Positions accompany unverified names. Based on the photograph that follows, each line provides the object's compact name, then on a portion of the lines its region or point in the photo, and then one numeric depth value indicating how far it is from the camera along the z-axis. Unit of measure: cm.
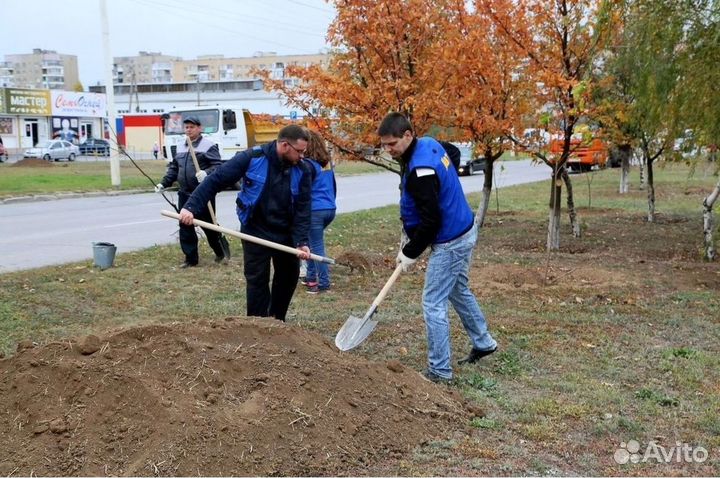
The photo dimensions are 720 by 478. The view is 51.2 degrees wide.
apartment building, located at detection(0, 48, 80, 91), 13188
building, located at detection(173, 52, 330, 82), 11525
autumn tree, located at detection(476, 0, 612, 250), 962
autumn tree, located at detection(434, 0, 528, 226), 957
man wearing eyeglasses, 559
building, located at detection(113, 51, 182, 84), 12462
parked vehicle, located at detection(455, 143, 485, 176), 3394
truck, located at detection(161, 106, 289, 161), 2520
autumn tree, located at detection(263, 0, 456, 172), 916
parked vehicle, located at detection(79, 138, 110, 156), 4952
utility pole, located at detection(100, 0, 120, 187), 2277
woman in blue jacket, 808
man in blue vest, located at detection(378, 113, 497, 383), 493
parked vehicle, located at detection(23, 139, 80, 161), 4334
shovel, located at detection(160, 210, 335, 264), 559
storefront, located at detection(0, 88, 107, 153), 5462
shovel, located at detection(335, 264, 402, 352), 519
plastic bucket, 930
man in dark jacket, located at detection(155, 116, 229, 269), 930
